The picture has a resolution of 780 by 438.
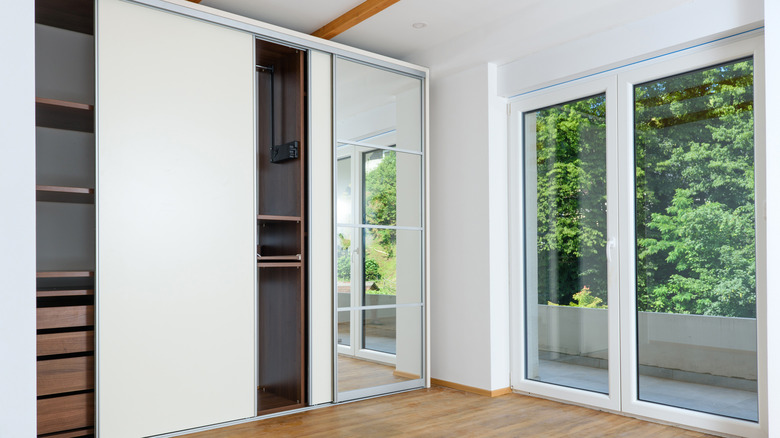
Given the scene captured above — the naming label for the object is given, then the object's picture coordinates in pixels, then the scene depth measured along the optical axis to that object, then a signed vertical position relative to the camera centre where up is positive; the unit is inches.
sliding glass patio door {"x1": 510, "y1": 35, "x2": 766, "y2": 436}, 119.8 -4.1
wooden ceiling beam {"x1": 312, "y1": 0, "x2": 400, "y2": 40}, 143.2 +56.0
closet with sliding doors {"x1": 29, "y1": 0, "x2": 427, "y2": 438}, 118.5 +1.6
